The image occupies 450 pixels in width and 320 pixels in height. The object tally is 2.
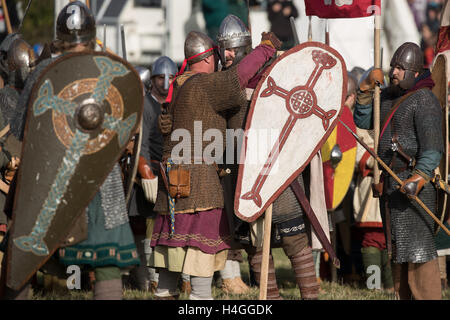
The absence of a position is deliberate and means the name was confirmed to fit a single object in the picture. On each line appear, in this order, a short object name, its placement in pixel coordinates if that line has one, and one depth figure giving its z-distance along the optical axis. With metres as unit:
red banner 12.97
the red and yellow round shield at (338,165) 15.02
